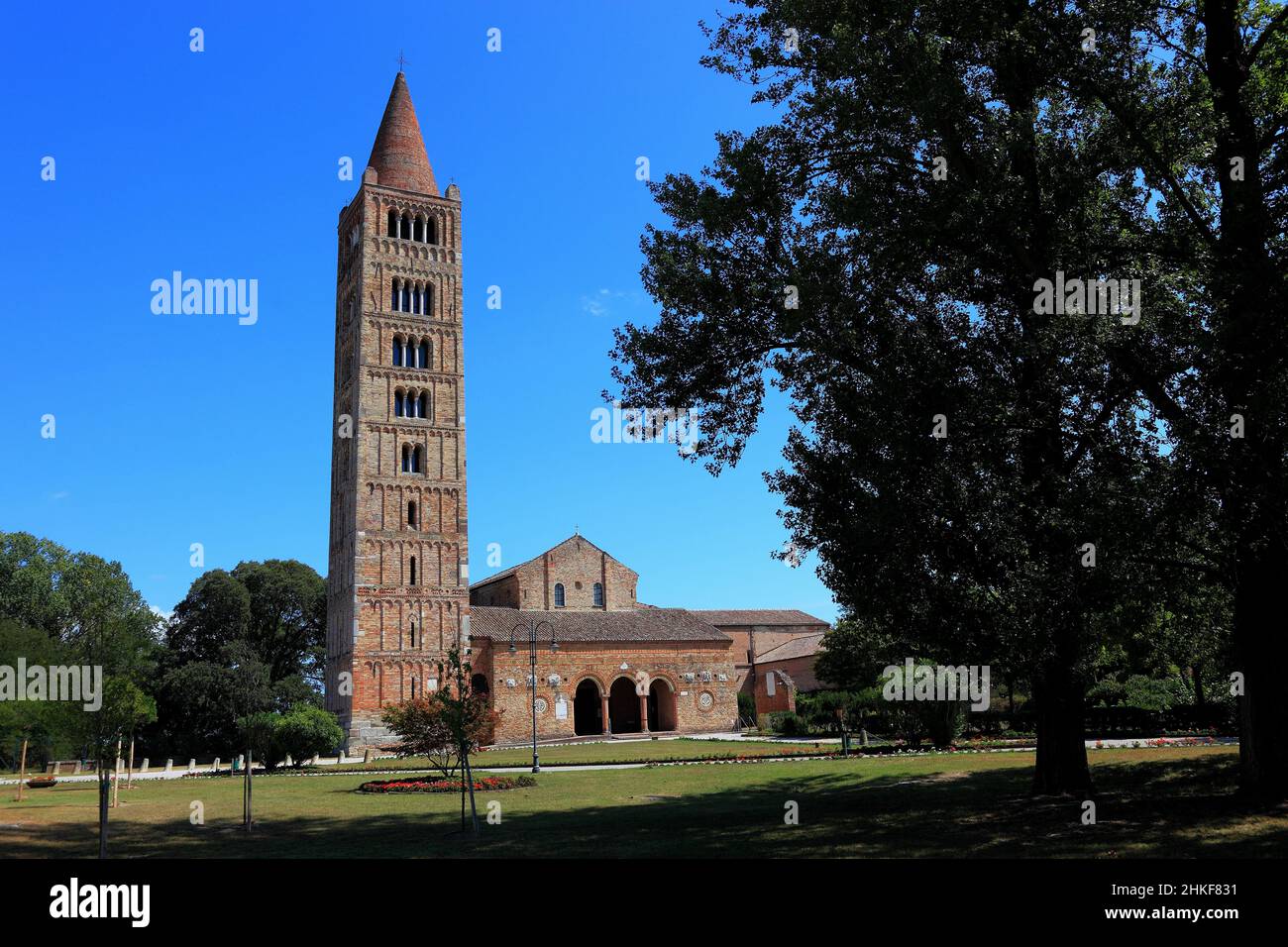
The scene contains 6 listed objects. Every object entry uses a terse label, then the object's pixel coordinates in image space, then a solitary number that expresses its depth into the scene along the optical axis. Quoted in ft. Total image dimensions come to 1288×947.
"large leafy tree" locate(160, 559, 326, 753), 188.65
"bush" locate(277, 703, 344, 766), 122.42
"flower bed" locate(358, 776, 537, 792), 77.66
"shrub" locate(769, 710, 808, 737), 157.56
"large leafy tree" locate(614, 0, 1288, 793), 41.81
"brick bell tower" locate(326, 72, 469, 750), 170.71
